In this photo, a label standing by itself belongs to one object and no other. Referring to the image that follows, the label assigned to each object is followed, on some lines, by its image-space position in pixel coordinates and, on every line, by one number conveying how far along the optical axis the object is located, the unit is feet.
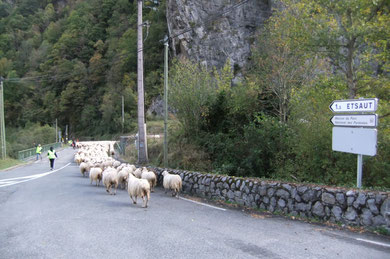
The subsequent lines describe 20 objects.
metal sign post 22.76
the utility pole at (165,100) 52.42
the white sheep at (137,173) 43.57
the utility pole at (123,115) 189.09
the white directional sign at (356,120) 22.68
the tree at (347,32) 30.94
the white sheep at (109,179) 39.04
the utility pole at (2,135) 97.14
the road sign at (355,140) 22.80
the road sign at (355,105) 22.60
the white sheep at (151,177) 41.06
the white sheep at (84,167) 57.45
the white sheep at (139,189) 29.84
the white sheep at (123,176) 42.42
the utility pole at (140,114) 63.05
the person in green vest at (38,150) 103.86
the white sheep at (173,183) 35.96
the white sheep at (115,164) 53.39
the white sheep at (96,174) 45.37
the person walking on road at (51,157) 71.79
